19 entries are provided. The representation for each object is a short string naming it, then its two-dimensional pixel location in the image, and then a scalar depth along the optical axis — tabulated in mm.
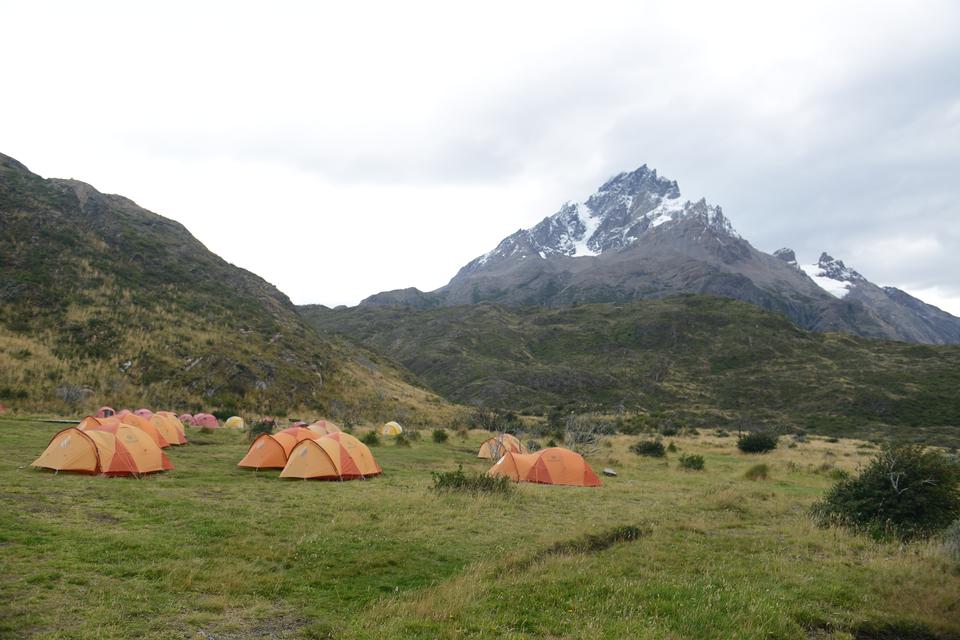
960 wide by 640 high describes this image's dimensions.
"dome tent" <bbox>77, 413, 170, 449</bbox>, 19492
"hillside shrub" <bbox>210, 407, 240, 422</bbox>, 37378
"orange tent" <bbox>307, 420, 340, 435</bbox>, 24625
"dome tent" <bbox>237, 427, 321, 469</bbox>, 19891
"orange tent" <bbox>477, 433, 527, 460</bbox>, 26062
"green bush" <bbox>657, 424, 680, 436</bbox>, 46822
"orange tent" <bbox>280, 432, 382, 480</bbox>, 18438
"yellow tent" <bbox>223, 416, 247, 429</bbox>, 34312
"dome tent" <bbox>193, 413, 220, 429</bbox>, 33375
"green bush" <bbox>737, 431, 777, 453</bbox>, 35594
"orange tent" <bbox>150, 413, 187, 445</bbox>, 23841
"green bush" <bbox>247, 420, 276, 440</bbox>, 29172
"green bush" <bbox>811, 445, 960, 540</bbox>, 12594
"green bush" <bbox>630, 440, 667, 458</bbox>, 30956
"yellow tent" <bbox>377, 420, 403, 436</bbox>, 36284
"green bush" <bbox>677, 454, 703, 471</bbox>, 26377
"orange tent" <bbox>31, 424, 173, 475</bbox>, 16062
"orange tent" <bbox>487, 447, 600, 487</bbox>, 20266
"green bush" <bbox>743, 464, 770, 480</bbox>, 23789
